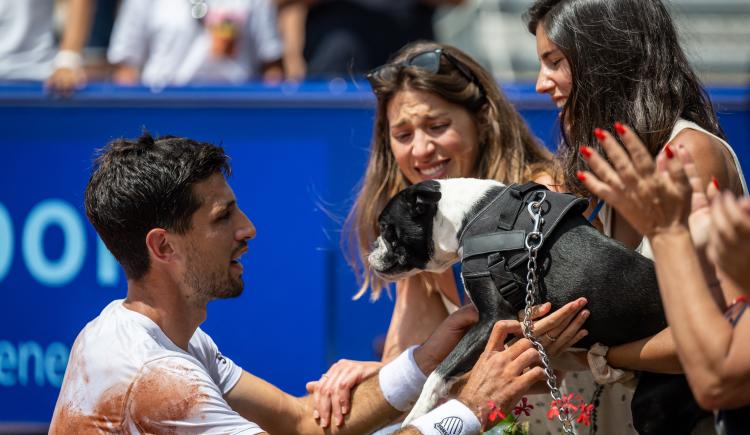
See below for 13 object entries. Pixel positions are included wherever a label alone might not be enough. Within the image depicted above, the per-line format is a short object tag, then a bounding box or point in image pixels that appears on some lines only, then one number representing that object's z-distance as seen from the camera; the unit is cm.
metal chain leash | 596
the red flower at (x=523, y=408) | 668
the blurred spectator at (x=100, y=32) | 1430
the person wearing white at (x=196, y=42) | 1286
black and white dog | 594
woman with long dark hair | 623
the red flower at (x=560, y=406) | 584
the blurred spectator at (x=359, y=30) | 1307
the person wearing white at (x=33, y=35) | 1282
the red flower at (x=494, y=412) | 591
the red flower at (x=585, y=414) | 585
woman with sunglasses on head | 834
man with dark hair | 590
